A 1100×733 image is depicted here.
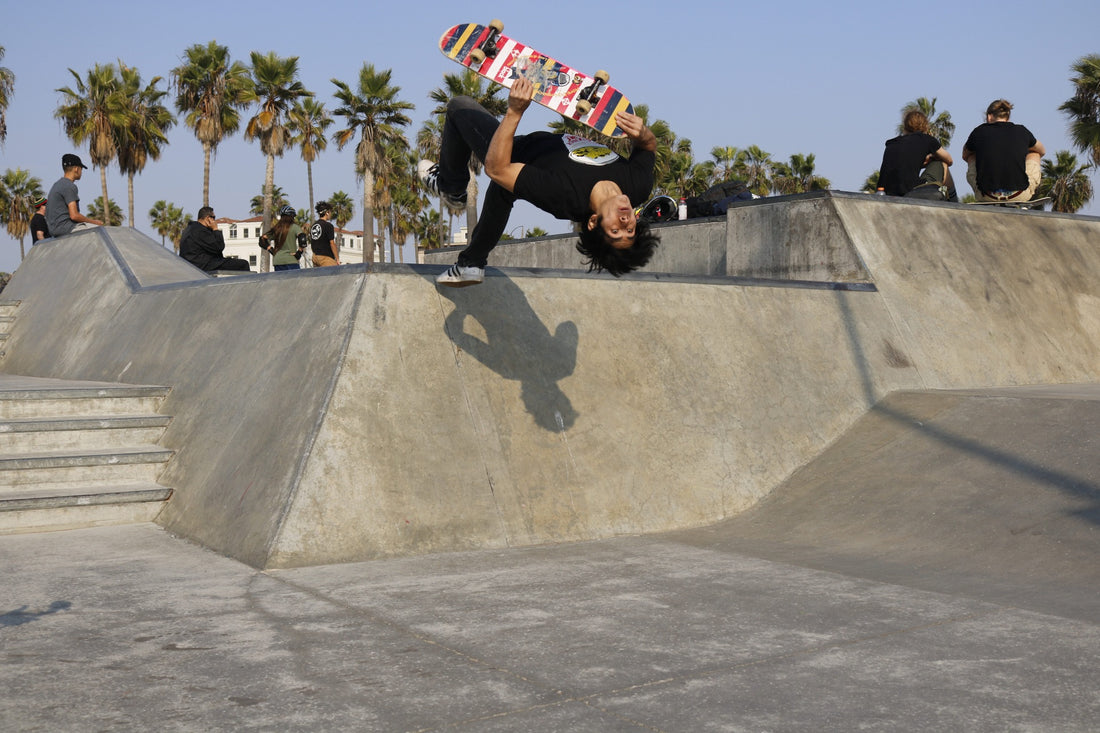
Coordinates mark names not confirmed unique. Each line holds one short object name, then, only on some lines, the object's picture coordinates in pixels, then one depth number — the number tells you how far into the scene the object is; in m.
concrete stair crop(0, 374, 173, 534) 6.06
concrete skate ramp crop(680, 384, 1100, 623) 4.89
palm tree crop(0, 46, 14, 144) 47.56
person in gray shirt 12.69
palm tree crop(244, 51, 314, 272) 53.22
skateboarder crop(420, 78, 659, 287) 4.87
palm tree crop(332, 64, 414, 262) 53.44
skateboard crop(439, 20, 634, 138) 5.32
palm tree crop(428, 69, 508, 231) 47.00
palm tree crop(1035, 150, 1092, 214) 51.59
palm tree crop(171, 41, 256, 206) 53.66
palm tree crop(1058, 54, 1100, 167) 34.34
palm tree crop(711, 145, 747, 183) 68.25
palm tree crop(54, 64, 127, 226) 52.00
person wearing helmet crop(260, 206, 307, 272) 13.42
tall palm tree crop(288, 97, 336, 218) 58.53
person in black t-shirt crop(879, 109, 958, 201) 10.84
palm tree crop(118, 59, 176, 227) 53.22
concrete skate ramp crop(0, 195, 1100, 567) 5.57
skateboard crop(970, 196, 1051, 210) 11.06
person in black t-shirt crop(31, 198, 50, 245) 14.46
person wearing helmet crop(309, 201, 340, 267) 12.56
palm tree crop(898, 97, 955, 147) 61.49
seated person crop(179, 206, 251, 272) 13.94
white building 150.00
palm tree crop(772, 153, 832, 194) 67.50
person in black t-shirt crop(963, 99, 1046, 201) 10.81
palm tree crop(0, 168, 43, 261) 78.12
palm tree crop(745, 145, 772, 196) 69.12
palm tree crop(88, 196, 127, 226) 103.24
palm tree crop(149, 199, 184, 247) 105.69
